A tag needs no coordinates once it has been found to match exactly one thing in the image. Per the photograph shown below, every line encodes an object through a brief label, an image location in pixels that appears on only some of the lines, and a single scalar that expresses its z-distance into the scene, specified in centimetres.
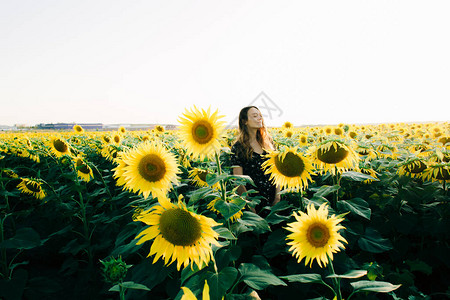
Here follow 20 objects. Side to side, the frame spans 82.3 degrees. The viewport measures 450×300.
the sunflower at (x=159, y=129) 950
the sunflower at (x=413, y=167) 289
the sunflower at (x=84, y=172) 378
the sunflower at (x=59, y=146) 422
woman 401
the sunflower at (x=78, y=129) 909
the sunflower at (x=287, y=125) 960
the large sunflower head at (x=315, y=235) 177
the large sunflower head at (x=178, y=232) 146
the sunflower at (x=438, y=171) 256
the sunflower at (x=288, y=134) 777
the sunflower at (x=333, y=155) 239
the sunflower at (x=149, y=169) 207
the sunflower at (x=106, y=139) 584
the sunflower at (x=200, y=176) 271
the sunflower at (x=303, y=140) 584
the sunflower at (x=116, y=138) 632
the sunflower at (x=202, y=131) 203
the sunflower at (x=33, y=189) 430
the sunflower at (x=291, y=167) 242
